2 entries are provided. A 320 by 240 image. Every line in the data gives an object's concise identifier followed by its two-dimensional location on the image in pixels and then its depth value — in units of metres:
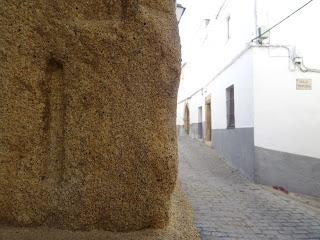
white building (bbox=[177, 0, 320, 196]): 7.58
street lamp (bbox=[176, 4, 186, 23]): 5.42
